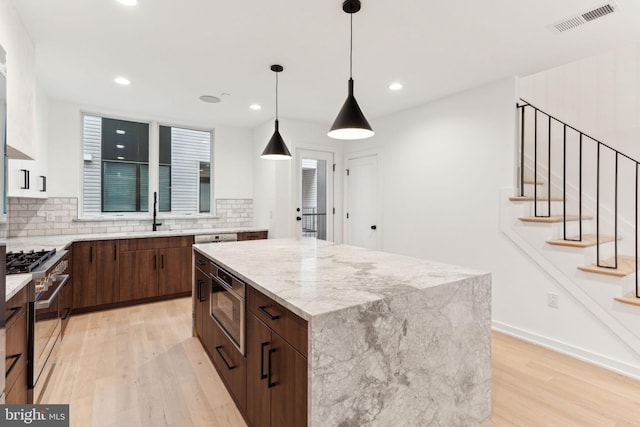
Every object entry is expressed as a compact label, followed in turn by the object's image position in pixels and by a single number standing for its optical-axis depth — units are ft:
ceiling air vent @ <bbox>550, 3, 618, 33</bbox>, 6.90
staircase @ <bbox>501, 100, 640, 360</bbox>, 8.56
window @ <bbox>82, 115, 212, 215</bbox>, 14.47
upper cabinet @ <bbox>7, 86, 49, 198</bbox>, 8.45
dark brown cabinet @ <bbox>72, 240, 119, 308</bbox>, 11.96
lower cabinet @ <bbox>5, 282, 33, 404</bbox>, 5.07
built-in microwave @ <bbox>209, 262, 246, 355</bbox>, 5.98
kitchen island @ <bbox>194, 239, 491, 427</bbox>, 3.97
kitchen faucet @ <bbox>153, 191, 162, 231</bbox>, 15.20
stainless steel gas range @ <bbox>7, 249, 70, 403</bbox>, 6.31
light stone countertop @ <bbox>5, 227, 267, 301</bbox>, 6.01
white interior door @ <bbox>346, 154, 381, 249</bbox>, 16.24
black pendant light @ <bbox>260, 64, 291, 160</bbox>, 9.91
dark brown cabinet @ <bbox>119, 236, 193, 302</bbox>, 12.92
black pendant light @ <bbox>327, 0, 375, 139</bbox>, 6.61
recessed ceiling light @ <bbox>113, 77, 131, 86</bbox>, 10.89
